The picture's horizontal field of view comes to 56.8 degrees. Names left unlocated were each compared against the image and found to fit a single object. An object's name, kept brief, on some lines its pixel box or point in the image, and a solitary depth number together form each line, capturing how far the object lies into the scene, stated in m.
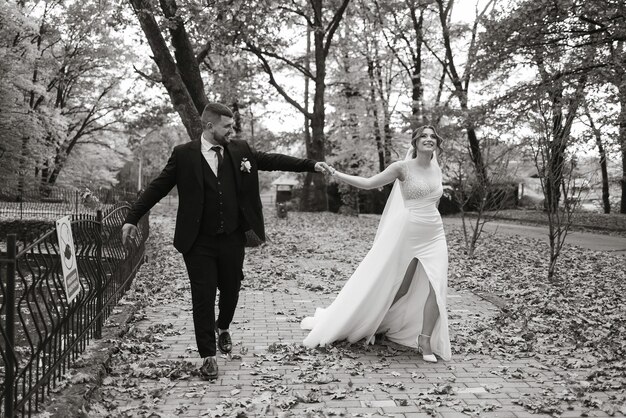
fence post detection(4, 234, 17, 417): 3.26
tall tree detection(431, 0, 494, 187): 20.42
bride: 5.68
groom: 4.93
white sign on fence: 4.50
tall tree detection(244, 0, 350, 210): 25.16
